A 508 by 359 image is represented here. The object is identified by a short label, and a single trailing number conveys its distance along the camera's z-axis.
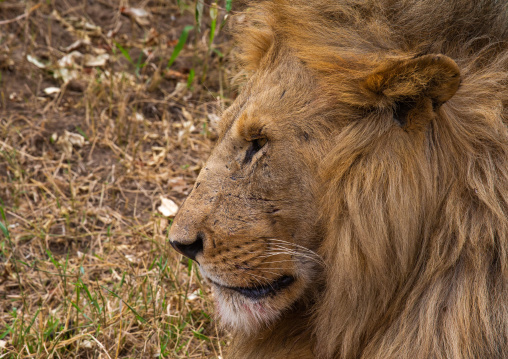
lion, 3.97
